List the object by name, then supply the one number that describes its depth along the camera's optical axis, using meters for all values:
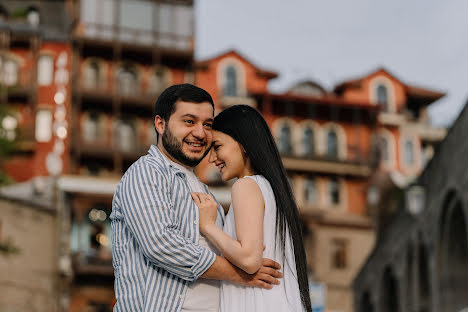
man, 4.89
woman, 5.06
